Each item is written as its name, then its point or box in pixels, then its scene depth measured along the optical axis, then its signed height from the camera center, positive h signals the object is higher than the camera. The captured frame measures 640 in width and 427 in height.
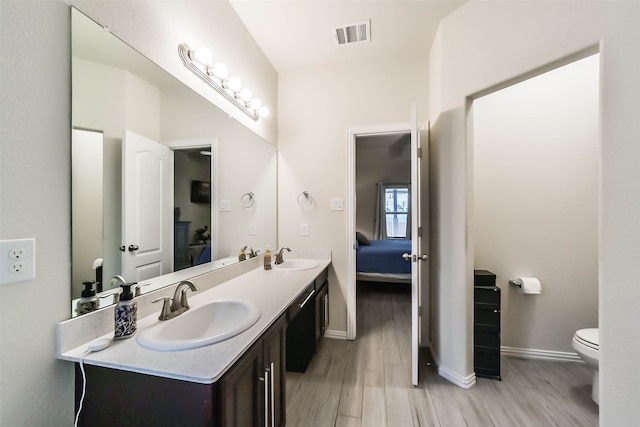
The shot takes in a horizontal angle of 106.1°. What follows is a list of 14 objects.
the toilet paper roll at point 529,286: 1.95 -0.59
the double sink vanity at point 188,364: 0.70 -0.50
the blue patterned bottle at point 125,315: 0.87 -0.37
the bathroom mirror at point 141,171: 0.87 +0.21
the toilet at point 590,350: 1.51 -0.88
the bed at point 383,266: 3.47 -0.77
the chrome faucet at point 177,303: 1.03 -0.40
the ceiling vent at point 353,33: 1.88 +1.47
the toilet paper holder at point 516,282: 2.00 -0.58
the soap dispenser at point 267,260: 2.04 -0.40
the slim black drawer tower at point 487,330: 1.79 -0.88
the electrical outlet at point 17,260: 0.65 -0.13
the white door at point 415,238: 1.64 -0.17
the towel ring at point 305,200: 2.44 +0.14
